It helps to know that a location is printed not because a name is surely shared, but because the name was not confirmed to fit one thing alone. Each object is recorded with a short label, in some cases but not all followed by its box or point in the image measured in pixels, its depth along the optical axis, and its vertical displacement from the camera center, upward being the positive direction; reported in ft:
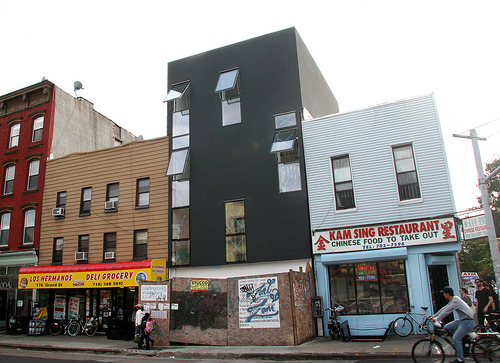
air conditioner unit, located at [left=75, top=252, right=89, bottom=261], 69.51 +6.49
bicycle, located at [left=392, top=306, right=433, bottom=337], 45.13 -5.02
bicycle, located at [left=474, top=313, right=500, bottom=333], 31.94 -4.17
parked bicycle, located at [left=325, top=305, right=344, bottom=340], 46.21 -4.83
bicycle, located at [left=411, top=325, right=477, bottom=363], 29.40 -5.20
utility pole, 41.73 +7.43
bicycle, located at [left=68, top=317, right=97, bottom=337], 65.40 -5.30
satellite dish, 93.50 +47.81
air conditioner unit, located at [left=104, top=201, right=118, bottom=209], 69.36 +14.91
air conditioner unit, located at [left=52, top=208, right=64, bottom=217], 73.28 +14.98
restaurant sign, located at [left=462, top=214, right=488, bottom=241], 43.52 +5.27
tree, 139.54 +6.22
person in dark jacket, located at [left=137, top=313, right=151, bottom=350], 47.33 -5.02
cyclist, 28.37 -3.13
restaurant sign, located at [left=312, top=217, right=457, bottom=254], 46.78 +5.35
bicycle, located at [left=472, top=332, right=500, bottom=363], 29.63 -5.12
